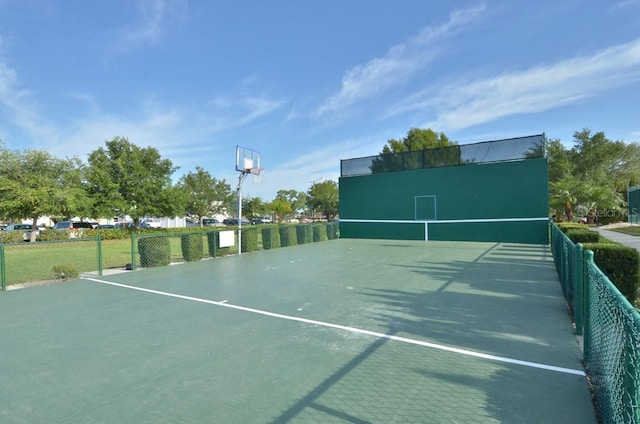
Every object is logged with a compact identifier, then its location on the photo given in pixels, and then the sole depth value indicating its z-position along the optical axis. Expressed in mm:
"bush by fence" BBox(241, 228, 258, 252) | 15031
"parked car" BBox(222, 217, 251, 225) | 54453
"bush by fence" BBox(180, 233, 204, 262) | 12289
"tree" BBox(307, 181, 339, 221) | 53938
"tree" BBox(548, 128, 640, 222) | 27250
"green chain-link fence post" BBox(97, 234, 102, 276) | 9605
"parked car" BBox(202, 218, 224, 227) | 50438
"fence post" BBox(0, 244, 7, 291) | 7949
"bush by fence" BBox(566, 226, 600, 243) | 8062
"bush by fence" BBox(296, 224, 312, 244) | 18656
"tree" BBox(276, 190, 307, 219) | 63469
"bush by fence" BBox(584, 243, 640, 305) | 5301
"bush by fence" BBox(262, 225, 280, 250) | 16312
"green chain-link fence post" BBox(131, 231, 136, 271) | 10289
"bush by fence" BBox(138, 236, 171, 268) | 10906
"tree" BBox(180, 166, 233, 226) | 41594
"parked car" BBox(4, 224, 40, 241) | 23734
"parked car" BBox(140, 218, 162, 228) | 38350
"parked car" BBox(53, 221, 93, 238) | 25947
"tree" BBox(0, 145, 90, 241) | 22141
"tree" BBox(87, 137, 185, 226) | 28234
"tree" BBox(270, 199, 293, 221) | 55875
